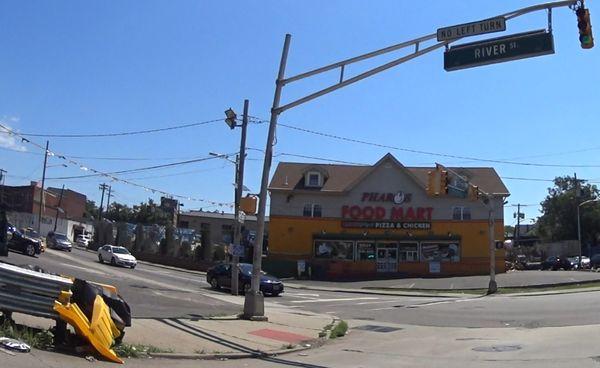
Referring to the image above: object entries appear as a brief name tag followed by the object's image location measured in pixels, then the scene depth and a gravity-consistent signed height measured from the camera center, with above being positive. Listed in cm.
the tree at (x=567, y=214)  8888 +951
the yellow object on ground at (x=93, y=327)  967 -116
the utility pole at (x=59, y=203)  8693 +792
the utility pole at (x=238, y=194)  2762 +323
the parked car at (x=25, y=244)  3988 +50
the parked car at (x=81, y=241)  8431 +189
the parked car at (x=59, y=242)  5809 +109
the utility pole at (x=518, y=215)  9386 +902
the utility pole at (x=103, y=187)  10674 +1204
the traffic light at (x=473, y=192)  3509 +459
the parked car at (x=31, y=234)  4185 +126
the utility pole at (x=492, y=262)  3622 +60
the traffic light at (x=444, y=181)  3118 +458
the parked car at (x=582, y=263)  6409 +140
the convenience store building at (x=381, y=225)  5200 +369
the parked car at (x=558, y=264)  6338 +120
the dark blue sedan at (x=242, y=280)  3041 -92
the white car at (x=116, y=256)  4525 -3
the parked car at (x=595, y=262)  6438 +159
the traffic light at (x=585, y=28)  1148 +469
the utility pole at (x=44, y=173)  6435 +845
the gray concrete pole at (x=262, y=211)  1680 +147
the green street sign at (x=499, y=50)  1176 +449
